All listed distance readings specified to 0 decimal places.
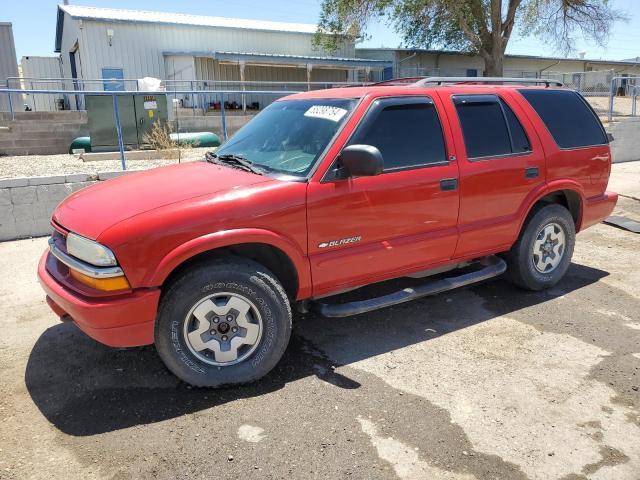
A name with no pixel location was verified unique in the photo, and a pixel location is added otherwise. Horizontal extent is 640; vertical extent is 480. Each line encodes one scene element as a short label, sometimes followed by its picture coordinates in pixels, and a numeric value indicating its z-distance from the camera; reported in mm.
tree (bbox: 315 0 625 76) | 22891
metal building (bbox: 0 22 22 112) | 22469
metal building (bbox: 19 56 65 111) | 25877
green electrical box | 12516
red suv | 3035
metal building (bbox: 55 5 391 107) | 23672
